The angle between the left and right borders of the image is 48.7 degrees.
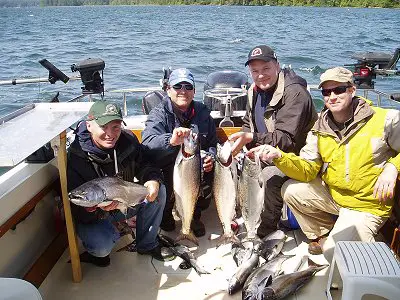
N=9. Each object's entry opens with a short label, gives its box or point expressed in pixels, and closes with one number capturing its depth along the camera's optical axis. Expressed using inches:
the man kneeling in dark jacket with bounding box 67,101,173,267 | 137.7
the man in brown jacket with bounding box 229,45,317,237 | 160.4
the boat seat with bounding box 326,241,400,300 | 103.3
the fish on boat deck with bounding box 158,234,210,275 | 151.3
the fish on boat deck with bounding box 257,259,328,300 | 131.3
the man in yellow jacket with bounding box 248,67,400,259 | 137.5
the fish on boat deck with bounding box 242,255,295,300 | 131.0
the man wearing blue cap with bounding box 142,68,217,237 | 159.9
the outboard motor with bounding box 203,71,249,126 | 219.0
